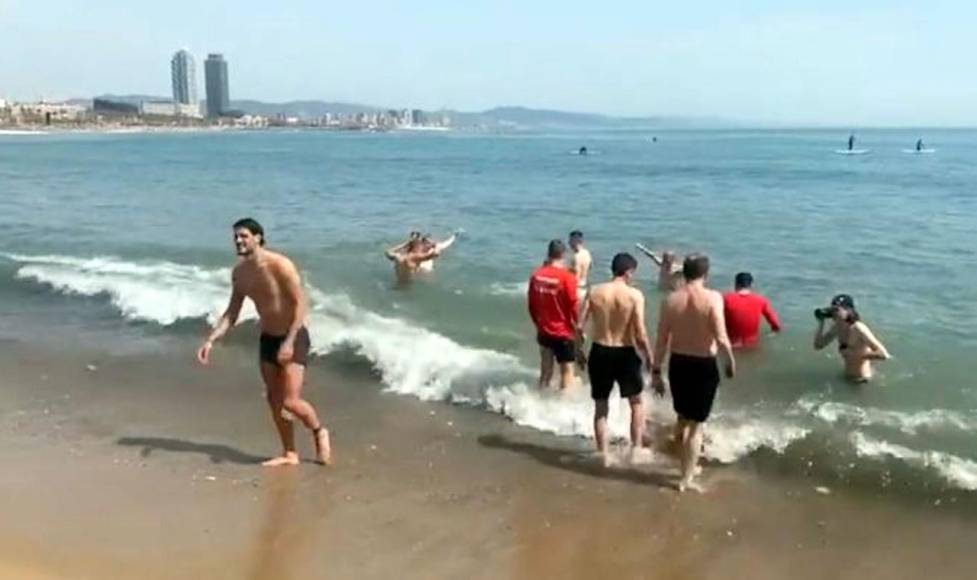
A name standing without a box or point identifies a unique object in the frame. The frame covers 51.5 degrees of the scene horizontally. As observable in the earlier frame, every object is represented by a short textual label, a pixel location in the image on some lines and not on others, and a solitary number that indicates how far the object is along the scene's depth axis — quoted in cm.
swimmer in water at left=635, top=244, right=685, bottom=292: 1428
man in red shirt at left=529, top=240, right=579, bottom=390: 899
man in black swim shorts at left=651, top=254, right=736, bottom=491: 704
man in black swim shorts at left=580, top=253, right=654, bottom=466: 756
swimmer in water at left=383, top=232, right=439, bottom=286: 1678
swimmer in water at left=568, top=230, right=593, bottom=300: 1252
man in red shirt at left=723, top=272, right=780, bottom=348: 1024
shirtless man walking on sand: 707
